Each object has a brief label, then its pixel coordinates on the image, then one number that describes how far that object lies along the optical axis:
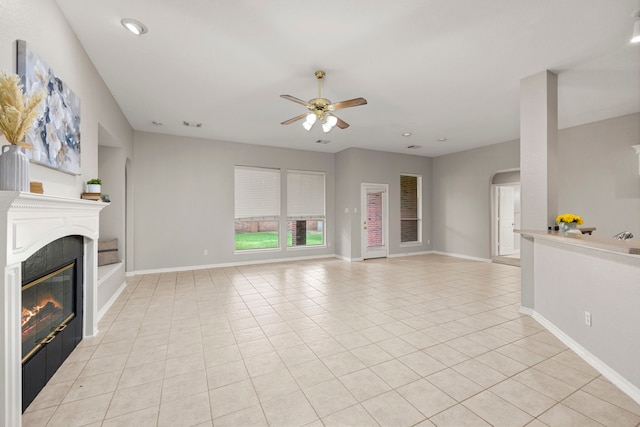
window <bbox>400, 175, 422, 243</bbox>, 8.28
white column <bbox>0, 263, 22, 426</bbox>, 1.42
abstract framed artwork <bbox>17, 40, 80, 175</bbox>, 1.81
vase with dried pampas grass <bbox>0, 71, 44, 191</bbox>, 1.45
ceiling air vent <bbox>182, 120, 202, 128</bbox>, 5.15
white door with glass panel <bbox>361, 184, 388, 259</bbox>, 7.61
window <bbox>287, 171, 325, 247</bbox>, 7.21
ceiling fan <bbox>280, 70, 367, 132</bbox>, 3.13
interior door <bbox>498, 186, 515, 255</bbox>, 7.37
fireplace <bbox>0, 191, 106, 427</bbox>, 1.42
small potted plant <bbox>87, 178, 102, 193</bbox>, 2.88
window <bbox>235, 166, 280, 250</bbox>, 6.61
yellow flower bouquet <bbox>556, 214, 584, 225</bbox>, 2.94
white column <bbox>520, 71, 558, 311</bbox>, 3.25
